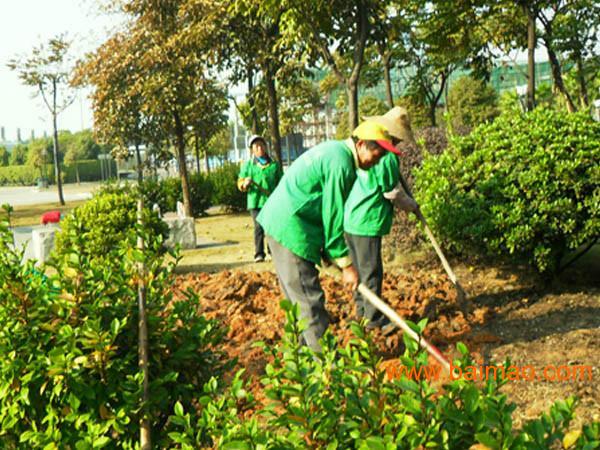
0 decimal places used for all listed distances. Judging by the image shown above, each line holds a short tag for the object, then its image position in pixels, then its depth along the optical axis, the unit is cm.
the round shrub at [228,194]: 2166
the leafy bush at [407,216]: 848
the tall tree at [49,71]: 2878
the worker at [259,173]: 984
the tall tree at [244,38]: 1488
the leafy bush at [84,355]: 259
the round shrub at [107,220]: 898
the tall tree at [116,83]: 1919
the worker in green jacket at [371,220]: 559
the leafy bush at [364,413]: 179
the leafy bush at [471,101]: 4472
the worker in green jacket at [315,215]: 417
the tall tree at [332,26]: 1087
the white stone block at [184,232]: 1273
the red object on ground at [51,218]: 1140
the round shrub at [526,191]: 620
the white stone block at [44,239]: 1123
